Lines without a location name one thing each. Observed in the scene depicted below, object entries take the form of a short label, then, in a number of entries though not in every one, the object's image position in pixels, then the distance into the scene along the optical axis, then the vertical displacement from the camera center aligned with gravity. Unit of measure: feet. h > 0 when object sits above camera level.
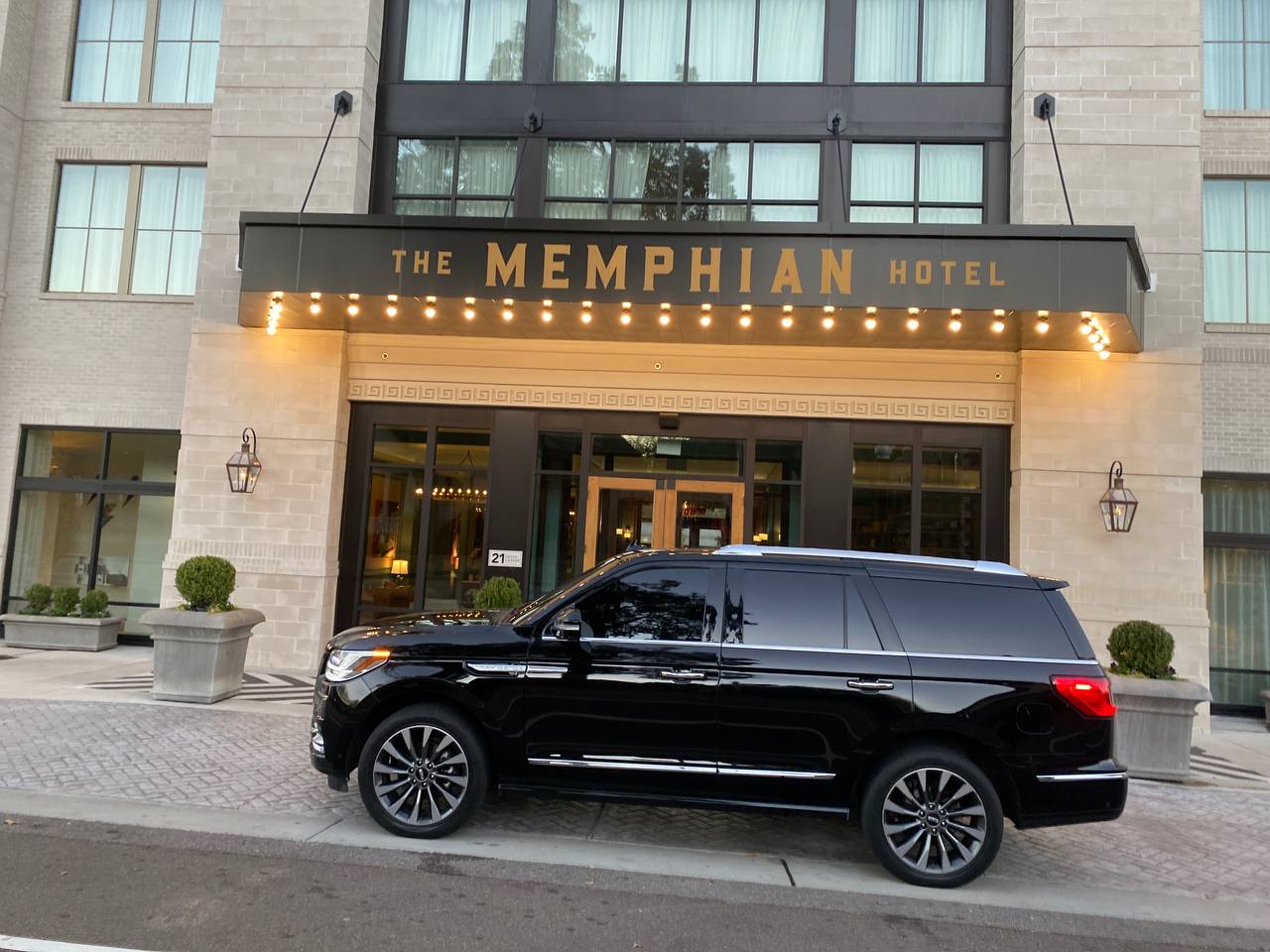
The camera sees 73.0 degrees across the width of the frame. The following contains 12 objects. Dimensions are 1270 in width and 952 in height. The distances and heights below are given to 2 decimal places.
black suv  16.93 -2.87
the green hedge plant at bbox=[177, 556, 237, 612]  30.53 -1.77
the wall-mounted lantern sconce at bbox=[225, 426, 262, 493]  37.88 +2.97
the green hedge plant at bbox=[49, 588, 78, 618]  41.11 -3.71
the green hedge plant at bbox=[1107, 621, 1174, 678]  26.99 -2.12
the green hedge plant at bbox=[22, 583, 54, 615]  41.47 -3.58
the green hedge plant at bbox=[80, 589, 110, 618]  41.09 -3.68
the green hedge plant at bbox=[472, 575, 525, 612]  30.30 -1.59
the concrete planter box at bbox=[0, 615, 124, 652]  40.65 -5.03
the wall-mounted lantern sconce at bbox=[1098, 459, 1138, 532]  34.50 +2.95
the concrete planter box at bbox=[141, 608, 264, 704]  29.89 -4.18
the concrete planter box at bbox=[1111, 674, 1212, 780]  26.07 -4.36
